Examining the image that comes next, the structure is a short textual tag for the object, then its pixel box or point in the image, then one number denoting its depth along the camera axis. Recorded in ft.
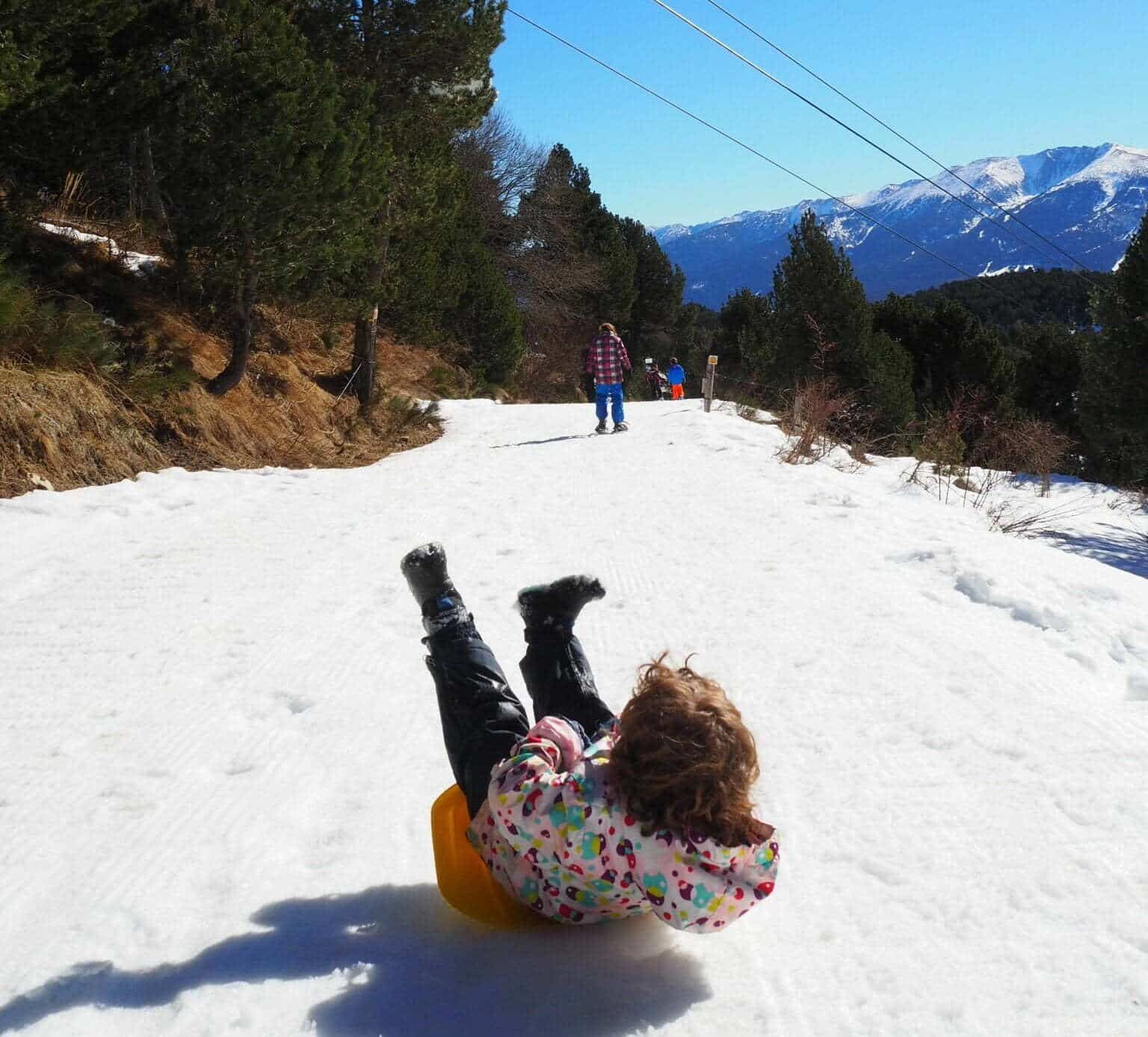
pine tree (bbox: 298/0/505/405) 36.11
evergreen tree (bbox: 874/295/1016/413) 113.39
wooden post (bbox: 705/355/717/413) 52.65
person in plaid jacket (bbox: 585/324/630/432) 41.50
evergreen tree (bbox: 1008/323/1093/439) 128.26
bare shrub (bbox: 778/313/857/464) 35.14
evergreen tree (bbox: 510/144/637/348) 98.12
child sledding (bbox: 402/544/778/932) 6.59
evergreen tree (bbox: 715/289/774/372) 90.96
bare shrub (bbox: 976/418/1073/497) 40.57
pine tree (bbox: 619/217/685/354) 132.26
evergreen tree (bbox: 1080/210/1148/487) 64.08
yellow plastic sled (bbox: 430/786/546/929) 7.88
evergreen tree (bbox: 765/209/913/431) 78.12
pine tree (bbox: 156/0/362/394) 27.22
